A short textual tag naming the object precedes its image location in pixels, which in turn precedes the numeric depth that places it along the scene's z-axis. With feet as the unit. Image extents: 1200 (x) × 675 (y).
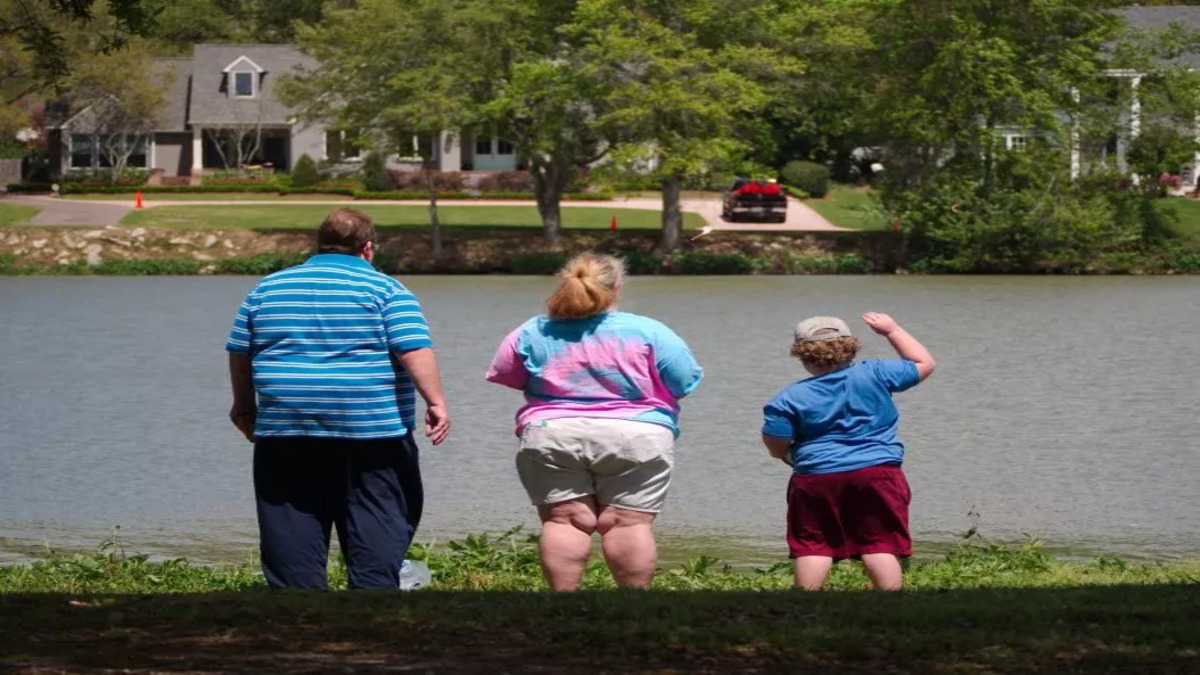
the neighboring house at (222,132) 222.07
